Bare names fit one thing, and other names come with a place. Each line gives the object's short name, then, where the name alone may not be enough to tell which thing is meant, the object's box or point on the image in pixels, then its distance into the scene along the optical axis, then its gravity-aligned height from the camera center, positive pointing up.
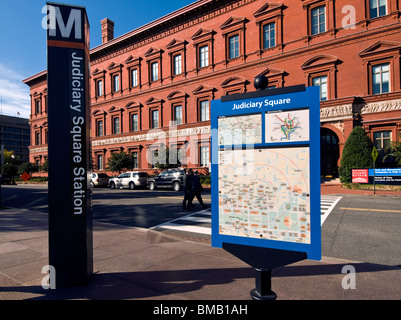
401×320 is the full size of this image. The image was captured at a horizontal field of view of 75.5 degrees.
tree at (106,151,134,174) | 32.19 +0.37
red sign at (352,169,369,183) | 18.31 -1.07
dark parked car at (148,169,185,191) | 21.59 -1.35
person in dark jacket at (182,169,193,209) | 11.48 -1.04
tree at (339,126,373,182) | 18.97 +0.54
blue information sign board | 2.56 -0.09
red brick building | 20.44 +9.52
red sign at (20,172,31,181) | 14.95 -0.56
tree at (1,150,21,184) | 46.22 -0.01
